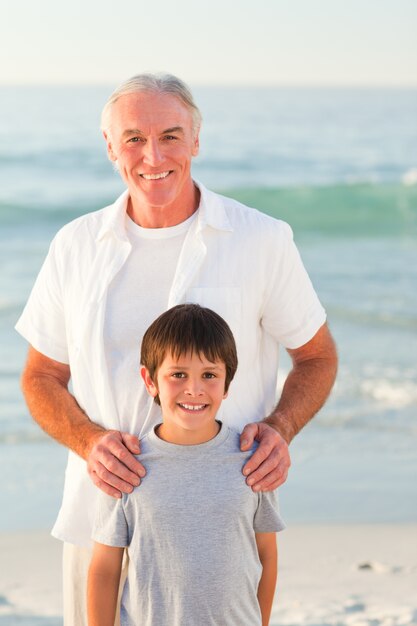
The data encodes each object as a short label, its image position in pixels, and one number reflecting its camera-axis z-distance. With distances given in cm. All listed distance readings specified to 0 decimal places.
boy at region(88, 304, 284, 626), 277
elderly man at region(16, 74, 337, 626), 308
